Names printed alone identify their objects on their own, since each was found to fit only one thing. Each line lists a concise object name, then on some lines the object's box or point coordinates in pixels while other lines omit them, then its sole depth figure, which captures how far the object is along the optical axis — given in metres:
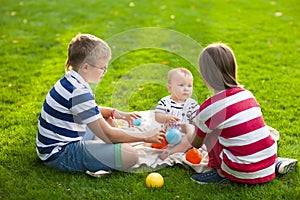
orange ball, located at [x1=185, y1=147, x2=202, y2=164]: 3.32
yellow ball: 3.01
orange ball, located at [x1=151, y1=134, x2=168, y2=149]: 3.57
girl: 2.90
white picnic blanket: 3.25
